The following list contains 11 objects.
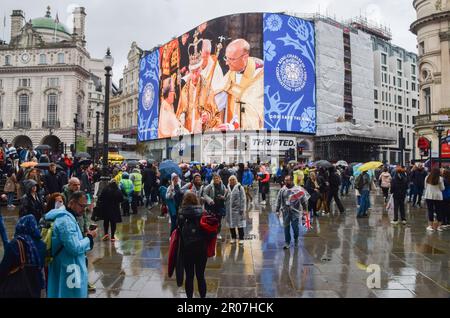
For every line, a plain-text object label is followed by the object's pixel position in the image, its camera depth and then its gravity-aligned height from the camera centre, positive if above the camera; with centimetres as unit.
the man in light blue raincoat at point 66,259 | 444 -100
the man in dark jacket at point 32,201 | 723 -56
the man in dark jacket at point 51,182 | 1186 -34
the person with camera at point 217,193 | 956 -55
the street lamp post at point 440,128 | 1883 +187
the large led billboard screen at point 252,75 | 4803 +1149
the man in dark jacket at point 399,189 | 1258 -64
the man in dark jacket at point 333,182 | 1495 -49
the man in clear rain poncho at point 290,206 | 920 -86
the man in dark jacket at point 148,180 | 1648 -41
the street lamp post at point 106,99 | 1259 +233
